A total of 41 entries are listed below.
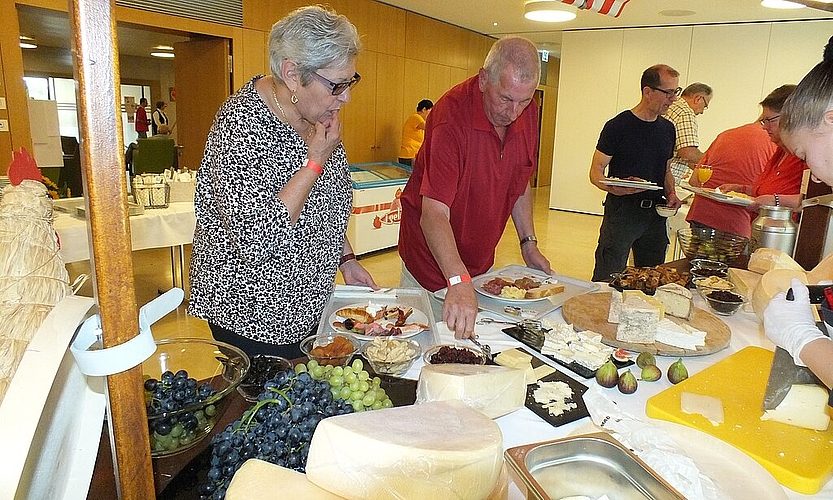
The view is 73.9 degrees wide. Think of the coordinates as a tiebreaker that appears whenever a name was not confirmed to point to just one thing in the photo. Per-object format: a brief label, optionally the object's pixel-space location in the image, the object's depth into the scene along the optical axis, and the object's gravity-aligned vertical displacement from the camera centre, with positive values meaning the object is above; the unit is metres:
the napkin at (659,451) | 0.82 -0.47
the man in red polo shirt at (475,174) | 1.96 -0.11
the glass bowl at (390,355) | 1.27 -0.49
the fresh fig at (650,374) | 1.34 -0.53
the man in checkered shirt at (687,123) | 5.45 +0.30
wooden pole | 0.42 -0.05
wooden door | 6.14 +0.55
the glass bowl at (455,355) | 1.23 -0.47
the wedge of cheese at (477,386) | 0.97 -0.43
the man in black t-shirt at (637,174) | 3.53 -0.15
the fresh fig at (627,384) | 1.29 -0.53
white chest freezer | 6.04 -0.75
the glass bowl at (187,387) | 0.89 -0.44
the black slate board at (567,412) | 1.14 -0.54
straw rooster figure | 0.56 -0.16
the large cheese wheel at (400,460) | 0.61 -0.35
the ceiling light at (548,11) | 6.98 +1.77
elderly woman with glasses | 1.50 -0.15
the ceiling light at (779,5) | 6.43 +1.79
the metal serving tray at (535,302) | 1.84 -0.52
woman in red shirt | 2.86 -0.09
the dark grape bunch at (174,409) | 0.89 -0.44
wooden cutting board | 1.54 -0.52
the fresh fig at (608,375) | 1.31 -0.52
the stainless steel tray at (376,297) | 1.77 -0.50
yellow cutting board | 1.01 -0.55
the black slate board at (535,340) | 1.37 -0.53
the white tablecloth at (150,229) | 3.15 -0.59
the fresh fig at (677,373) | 1.34 -0.52
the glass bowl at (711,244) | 2.61 -0.42
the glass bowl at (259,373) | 1.09 -0.47
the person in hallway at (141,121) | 11.55 +0.28
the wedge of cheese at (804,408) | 1.13 -0.51
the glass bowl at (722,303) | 1.87 -0.49
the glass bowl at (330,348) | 1.22 -0.47
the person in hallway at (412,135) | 7.79 +0.13
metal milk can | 2.52 -0.33
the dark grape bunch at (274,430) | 0.81 -0.43
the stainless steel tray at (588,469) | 0.70 -0.41
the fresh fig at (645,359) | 1.39 -0.51
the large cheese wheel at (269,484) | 0.60 -0.38
